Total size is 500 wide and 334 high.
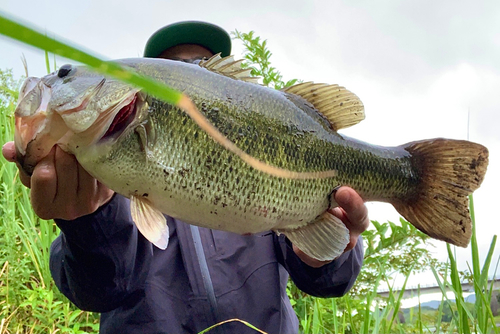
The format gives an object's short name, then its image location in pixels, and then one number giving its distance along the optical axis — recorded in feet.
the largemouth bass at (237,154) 3.23
